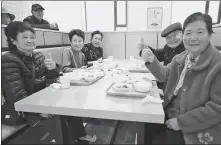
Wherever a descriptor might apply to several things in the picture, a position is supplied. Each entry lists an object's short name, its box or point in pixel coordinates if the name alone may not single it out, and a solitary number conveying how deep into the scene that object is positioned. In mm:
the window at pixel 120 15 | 5895
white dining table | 716
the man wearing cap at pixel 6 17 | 2153
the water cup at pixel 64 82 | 1095
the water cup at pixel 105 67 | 1801
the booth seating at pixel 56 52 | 2204
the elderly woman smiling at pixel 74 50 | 2208
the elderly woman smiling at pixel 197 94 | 847
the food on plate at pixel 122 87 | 949
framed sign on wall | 5543
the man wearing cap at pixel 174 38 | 1888
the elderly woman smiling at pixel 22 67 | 1104
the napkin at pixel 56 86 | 1114
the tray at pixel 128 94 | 912
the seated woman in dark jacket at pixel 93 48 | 2994
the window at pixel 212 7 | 4680
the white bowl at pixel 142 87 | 954
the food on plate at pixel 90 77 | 1234
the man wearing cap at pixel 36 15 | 3247
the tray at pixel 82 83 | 1171
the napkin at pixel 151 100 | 823
